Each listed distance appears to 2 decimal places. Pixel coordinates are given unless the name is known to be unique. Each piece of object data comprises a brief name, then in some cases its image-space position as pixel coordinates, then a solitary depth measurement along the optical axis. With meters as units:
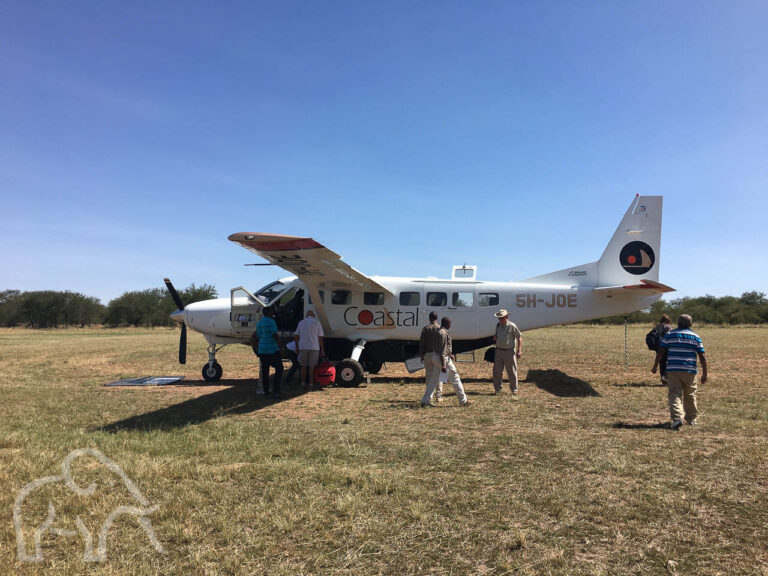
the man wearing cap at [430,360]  9.12
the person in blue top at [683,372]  7.18
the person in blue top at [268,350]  10.40
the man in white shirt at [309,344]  11.14
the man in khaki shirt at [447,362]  9.13
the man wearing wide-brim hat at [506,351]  10.56
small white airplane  13.05
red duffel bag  11.55
